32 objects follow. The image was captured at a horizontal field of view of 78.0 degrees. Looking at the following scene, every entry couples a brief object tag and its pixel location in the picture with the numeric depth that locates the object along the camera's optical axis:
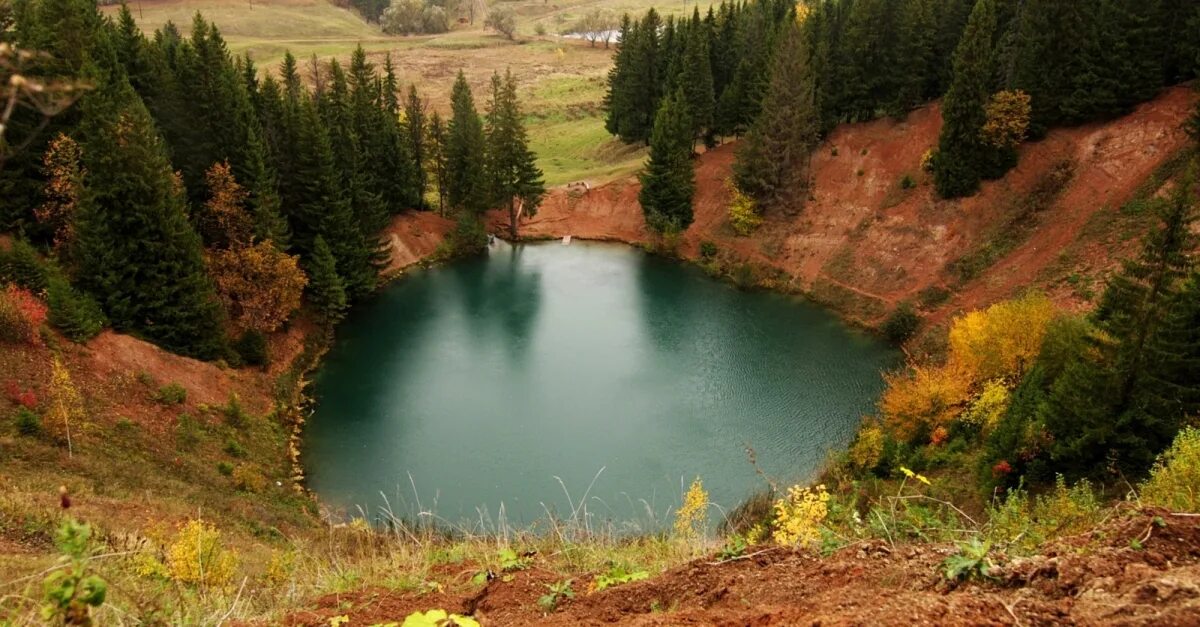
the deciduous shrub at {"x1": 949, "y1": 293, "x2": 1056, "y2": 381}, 32.31
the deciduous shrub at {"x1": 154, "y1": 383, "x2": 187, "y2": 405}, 32.16
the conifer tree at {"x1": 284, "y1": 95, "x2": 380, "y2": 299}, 46.72
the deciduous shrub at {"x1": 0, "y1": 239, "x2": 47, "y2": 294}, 31.22
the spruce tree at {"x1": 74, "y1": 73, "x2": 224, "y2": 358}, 33.34
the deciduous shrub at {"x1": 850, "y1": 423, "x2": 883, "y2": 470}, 31.17
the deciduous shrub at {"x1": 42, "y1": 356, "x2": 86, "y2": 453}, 26.17
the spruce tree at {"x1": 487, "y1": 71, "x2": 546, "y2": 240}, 62.03
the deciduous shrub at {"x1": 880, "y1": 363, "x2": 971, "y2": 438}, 32.38
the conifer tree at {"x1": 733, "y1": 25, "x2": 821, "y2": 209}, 55.34
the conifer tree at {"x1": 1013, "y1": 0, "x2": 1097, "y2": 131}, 46.62
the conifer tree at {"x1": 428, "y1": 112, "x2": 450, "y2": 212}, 62.19
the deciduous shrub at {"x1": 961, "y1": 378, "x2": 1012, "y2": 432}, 31.32
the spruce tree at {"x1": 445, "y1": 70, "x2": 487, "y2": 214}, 61.44
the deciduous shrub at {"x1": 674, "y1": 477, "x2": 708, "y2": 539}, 12.76
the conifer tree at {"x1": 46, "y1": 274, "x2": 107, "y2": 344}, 31.11
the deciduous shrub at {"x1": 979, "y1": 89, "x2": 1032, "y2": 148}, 47.88
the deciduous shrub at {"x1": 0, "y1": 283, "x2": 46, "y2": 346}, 29.11
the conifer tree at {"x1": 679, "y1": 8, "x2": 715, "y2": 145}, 64.94
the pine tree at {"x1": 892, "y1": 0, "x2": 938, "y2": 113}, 53.81
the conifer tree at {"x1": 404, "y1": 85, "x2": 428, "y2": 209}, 62.09
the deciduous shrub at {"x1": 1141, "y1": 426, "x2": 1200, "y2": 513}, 10.77
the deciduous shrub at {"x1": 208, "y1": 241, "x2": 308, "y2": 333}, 40.69
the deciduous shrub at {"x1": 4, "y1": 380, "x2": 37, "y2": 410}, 26.66
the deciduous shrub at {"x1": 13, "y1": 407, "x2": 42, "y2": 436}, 25.42
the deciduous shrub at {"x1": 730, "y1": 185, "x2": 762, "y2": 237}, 58.16
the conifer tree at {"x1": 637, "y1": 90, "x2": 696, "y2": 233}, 60.09
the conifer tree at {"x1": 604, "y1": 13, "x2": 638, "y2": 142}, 74.38
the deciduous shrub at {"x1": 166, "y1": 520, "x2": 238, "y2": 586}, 13.43
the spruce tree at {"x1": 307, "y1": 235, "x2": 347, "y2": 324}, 45.69
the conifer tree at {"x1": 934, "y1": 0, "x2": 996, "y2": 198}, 47.59
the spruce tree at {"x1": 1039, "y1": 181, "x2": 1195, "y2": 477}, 23.36
